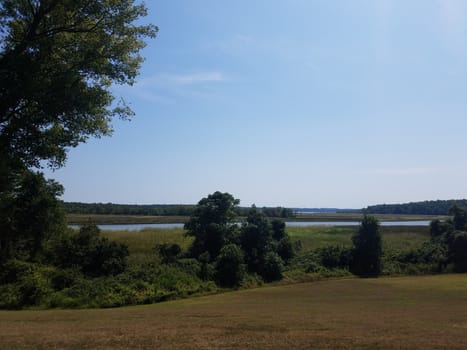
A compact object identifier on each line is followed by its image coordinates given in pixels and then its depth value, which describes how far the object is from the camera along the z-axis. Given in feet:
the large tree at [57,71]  35.88
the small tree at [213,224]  143.84
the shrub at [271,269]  137.28
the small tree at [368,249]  156.15
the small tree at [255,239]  141.49
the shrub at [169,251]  139.03
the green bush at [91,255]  119.34
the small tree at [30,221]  119.55
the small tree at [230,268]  125.80
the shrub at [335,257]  155.02
